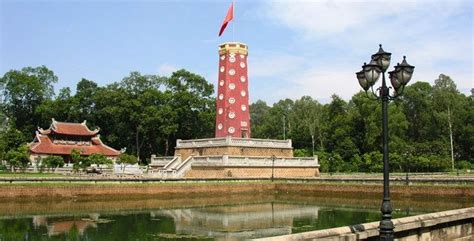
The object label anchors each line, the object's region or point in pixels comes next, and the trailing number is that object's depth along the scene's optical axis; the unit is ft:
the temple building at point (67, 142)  165.27
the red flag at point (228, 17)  148.25
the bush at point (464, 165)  171.63
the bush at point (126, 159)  163.27
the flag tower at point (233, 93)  150.61
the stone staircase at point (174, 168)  133.59
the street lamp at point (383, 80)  30.19
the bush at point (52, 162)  142.61
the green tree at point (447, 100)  185.77
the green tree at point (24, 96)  216.33
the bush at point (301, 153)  178.74
